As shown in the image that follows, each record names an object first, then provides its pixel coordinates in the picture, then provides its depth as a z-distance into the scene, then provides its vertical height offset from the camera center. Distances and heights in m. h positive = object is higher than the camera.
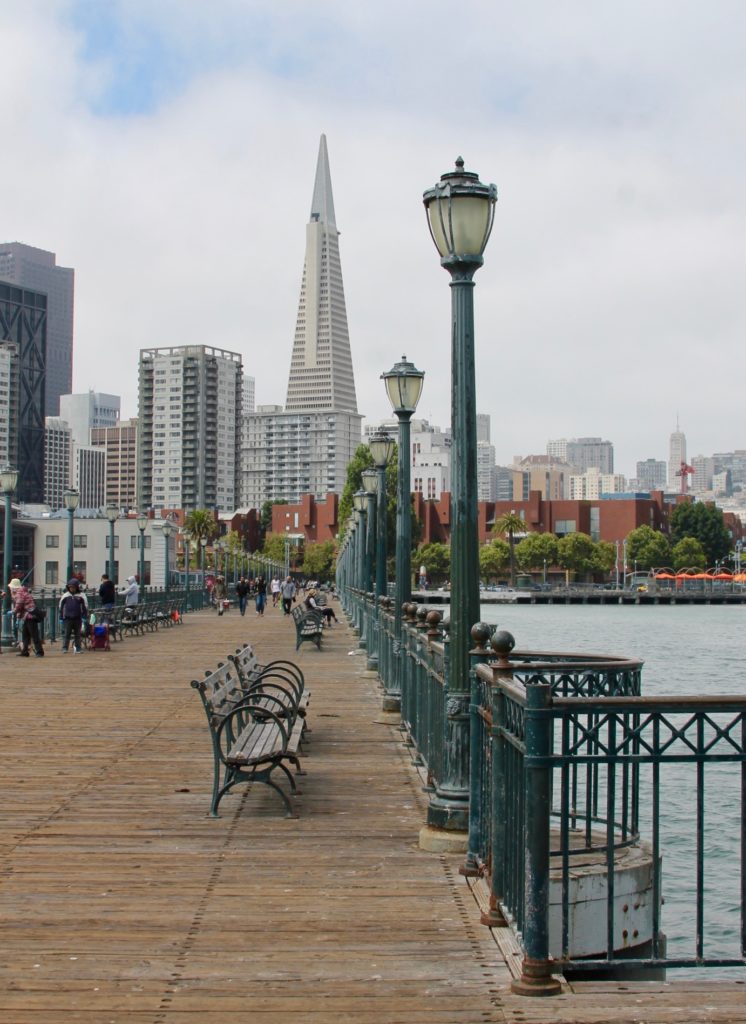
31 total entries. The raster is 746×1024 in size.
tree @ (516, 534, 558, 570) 168.38 +0.36
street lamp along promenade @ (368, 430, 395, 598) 24.34 +1.16
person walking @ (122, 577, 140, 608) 38.48 -1.33
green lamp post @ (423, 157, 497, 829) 8.05 +0.76
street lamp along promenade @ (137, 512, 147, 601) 54.40 +1.24
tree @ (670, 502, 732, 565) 186.12 +4.01
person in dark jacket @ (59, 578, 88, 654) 28.23 -1.39
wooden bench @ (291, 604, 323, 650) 29.42 -1.80
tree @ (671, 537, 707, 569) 177.75 -0.01
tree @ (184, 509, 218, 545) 114.12 +2.52
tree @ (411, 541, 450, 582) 161.75 -0.64
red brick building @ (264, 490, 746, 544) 178.62 +5.33
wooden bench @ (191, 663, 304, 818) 9.20 -1.51
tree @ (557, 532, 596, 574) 167.62 +0.16
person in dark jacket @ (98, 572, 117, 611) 34.47 -1.15
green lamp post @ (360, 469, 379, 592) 30.95 +1.48
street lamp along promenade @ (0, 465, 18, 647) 29.73 +0.75
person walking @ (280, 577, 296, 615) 51.53 -1.80
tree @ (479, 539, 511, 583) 168.75 -0.35
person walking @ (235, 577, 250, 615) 56.28 -1.87
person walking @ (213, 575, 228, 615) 59.56 -2.35
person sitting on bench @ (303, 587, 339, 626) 35.41 -1.59
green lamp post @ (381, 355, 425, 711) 16.34 +1.58
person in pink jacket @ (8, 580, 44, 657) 26.58 -1.40
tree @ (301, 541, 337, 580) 164.25 -1.16
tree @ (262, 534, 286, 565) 170.75 +0.52
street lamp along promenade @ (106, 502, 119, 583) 46.95 +1.33
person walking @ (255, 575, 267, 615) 56.34 -1.99
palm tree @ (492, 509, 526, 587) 166.12 +3.70
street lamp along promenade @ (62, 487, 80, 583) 41.05 +1.61
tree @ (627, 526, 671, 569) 173.75 +0.92
